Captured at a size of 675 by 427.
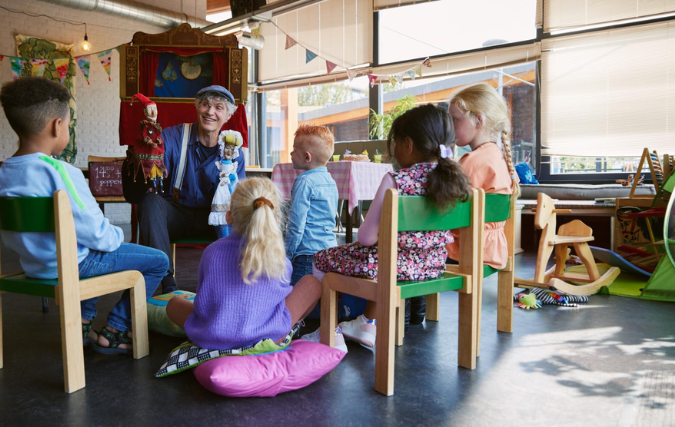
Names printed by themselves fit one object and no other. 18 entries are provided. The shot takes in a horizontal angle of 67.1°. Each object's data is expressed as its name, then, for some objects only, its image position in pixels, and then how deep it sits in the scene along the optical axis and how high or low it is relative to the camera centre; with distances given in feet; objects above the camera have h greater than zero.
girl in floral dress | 5.29 -0.09
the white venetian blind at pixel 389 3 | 23.27 +8.29
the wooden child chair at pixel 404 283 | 4.91 -1.10
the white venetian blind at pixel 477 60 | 19.93 +4.96
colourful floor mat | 9.82 -2.20
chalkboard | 14.58 +0.03
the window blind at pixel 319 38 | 25.53 +7.52
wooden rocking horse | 9.42 -1.55
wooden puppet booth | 15.11 +3.31
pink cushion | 4.74 -1.85
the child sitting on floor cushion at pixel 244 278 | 5.02 -1.02
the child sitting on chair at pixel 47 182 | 5.25 -0.03
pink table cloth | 11.86 +0.04
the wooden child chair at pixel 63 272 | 4.88 -0.90
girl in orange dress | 6.93 +0.50
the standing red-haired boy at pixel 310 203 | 7.38 -0.36
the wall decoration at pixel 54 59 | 24.03 +5.81
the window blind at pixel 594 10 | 17.08 +5.88
